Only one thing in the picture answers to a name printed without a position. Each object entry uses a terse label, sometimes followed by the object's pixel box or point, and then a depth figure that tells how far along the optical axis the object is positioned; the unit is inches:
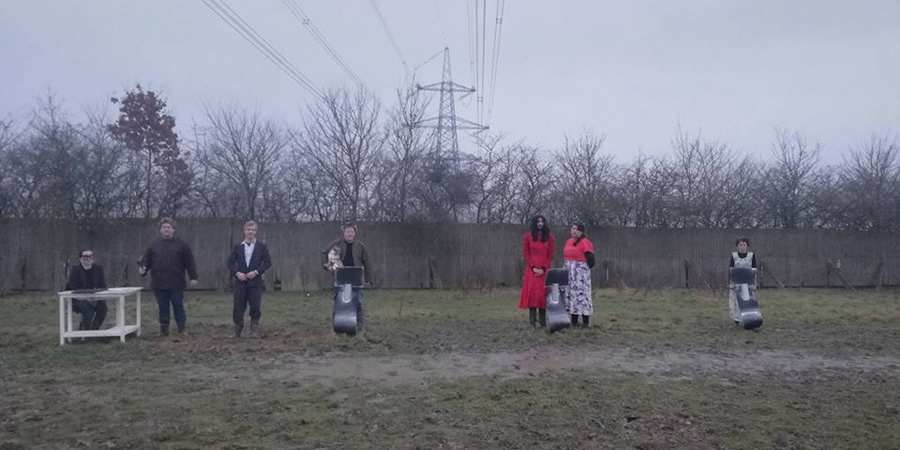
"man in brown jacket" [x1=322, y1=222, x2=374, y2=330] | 425.4
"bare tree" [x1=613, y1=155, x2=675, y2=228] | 931.3
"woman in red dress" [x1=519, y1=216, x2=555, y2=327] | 440.8
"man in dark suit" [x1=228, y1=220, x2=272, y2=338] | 407.8
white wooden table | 384.8
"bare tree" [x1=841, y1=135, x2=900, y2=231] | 968.9
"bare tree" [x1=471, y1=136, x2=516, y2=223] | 916.6
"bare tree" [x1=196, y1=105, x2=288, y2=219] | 864.9
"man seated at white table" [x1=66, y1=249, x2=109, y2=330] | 415.5
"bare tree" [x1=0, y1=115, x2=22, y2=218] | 785.6
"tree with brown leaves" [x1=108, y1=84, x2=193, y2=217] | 847.7
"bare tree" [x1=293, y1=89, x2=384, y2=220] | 876.0
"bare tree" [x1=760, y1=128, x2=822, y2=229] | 981.8
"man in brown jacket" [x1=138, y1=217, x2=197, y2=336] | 420.8
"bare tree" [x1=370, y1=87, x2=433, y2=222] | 869.8
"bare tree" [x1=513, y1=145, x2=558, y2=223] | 922.1
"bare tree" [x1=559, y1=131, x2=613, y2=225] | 910.4
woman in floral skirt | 441.7
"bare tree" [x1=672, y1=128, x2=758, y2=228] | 956.0
